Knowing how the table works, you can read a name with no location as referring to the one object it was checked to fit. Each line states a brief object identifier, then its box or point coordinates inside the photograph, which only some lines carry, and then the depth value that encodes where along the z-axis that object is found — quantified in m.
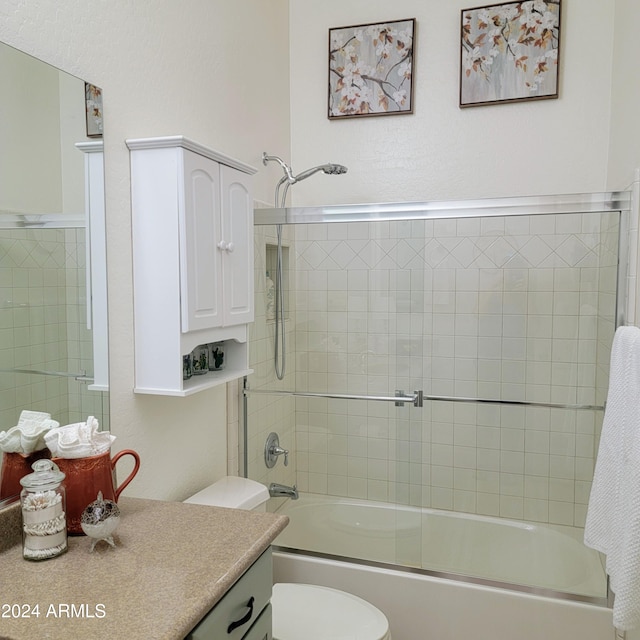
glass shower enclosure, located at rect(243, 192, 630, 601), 2.39
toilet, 1.79
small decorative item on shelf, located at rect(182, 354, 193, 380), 1.93
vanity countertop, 0.96
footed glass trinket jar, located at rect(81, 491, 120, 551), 1.21
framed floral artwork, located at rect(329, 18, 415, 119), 2.97
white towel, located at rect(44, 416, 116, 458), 1.30
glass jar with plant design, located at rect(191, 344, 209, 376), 2.02
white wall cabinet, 1.69
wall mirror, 1.29
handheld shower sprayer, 2.56
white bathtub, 2.13
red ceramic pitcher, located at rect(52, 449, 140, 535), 1.29
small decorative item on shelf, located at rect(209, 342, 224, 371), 2.14
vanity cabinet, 1.10
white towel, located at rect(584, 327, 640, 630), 1.53
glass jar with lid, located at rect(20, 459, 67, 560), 1.17
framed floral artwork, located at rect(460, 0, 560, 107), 2.74
